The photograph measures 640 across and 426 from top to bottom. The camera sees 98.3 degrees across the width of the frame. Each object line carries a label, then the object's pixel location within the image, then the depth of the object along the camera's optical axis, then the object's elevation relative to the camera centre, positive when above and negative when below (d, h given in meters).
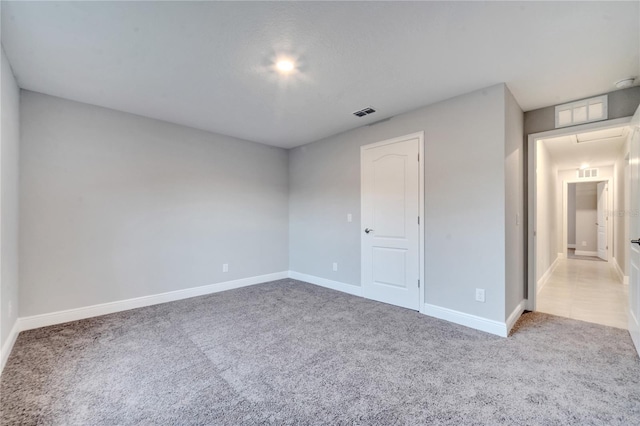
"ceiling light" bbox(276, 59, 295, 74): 2.32 +1.26
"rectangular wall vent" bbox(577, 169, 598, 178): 6.42 +0.91
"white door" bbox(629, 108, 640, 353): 2.38 -0.21
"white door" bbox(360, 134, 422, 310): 3.38 -0.12
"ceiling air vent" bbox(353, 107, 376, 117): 3.35 +1.25
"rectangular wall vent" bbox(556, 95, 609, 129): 2.88 +1.09
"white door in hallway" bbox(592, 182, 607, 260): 6.85 -0.24
